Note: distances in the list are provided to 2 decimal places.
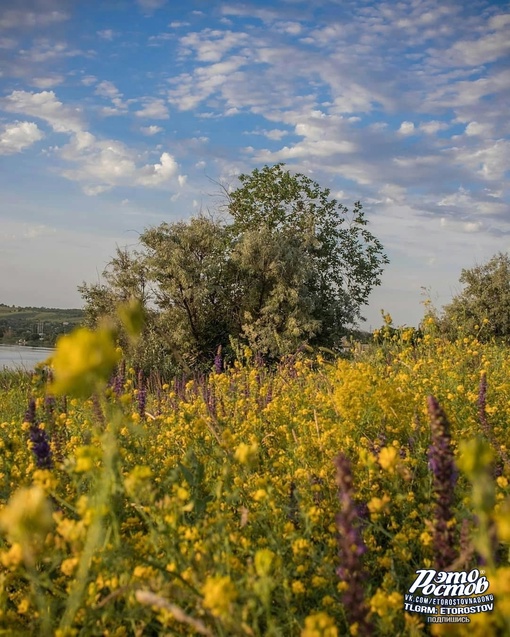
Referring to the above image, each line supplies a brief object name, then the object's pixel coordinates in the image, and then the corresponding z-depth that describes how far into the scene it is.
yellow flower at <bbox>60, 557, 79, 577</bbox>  0.68
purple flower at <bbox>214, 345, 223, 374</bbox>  5.28
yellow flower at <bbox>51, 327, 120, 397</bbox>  0.52
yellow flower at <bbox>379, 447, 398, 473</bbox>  0.71
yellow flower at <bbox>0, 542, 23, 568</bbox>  0.66
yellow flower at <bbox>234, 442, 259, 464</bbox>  0.69
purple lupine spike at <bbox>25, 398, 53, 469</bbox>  0.95
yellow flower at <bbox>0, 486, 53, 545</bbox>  0.53
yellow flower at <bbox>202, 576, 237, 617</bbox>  0.54
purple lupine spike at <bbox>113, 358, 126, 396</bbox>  1.71
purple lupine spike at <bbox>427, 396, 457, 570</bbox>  0.67
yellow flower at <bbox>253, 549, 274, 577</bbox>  0.57
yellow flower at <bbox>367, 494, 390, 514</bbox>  0.74
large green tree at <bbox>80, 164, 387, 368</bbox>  14.97
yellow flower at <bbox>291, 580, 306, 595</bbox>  0.75
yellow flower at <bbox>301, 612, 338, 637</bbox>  0.54
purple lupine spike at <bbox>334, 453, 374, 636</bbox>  0.59
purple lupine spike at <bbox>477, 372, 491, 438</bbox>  1.36
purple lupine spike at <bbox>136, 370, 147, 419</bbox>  1.67
